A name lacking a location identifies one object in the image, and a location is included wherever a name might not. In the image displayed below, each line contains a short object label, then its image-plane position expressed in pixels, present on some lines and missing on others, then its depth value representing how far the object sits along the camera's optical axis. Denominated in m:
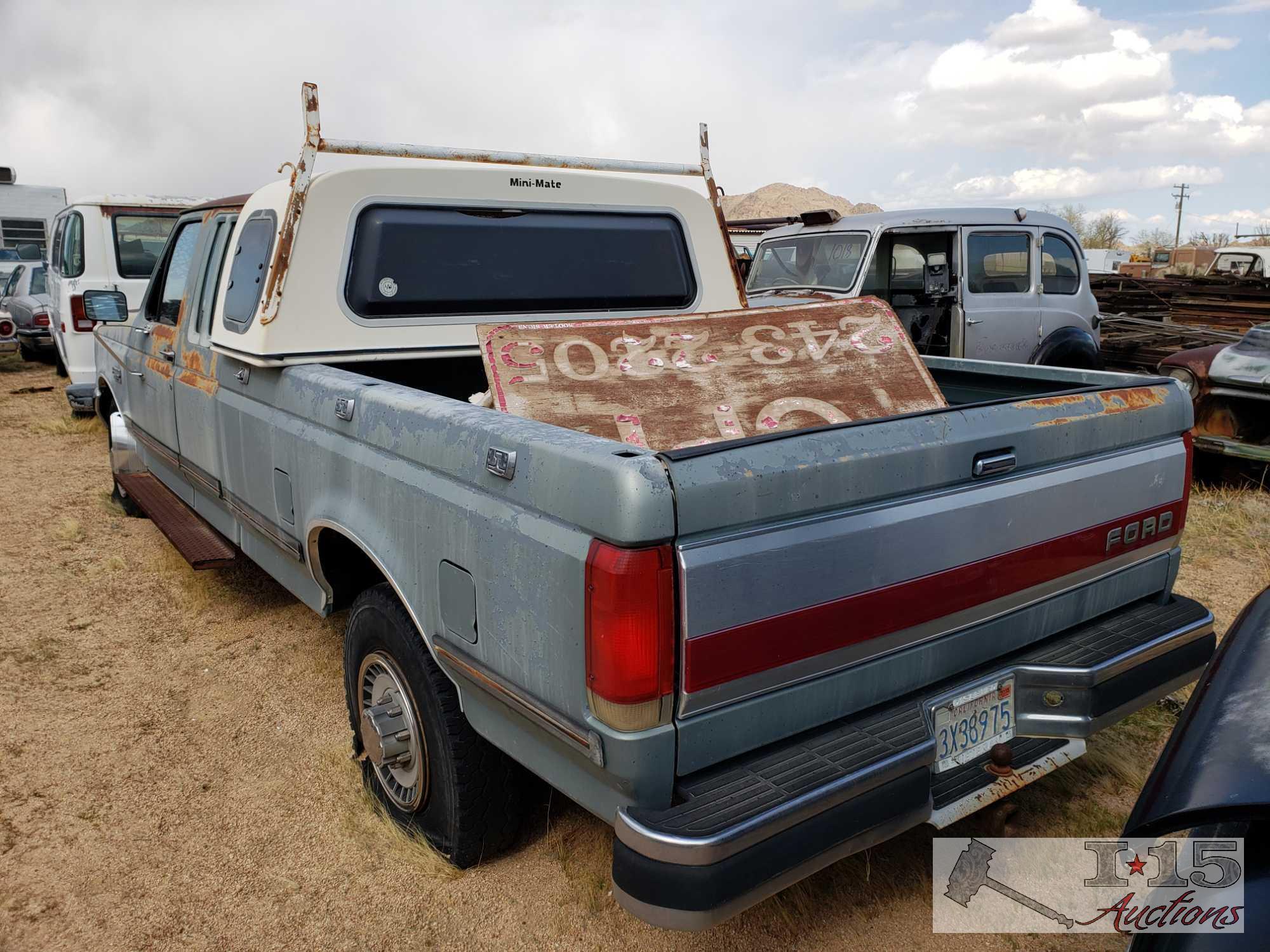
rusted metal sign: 2.90
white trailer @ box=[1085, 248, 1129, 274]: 29.88
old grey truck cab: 7.82
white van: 8.63
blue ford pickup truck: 1.90
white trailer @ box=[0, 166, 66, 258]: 20.66
